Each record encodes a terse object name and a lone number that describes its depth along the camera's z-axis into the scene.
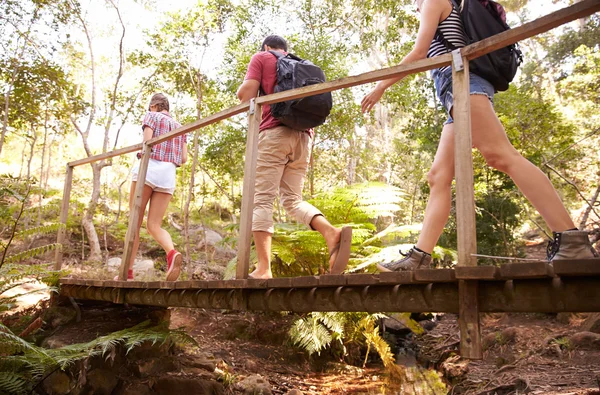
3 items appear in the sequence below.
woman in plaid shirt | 4.34
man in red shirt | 3.26
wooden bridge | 1.90
